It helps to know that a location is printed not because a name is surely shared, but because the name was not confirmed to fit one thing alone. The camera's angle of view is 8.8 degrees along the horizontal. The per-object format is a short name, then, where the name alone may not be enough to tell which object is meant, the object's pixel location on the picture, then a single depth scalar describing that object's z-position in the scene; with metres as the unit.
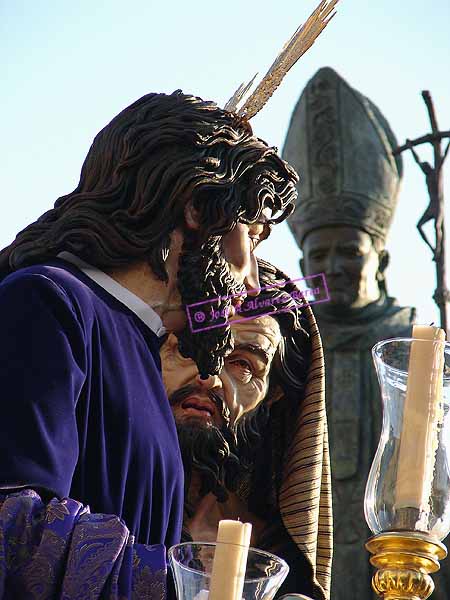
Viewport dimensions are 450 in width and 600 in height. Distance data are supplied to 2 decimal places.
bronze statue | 14.12
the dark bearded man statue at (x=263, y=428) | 8.09
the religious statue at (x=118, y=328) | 5.24
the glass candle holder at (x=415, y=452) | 4.36
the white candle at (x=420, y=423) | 4.36
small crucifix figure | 14.79
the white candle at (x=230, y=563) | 4.12
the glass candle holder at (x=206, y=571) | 4.43
